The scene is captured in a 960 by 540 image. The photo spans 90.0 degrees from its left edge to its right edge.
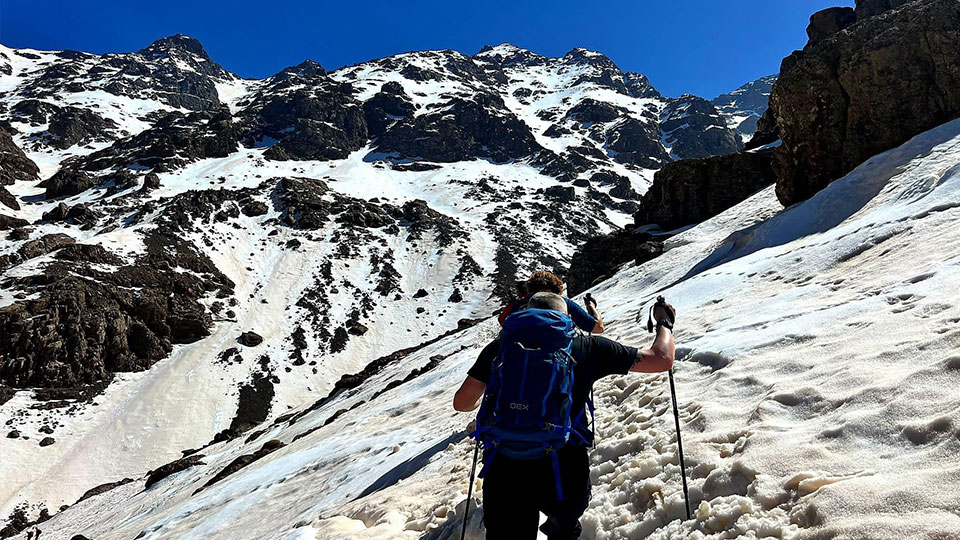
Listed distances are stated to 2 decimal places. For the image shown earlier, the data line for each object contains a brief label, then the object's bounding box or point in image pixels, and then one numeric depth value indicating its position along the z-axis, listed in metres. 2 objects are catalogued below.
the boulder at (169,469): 24.64
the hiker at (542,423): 3.02
